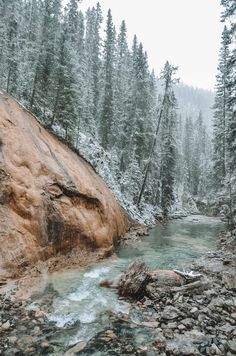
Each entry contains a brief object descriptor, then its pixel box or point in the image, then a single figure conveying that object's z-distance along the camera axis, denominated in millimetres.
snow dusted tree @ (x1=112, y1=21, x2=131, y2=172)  34625
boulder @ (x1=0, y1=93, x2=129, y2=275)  10477
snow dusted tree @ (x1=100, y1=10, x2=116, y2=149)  34969
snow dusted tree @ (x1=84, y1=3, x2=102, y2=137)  38756
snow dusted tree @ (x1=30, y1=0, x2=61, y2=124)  25672
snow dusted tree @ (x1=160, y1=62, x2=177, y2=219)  34625
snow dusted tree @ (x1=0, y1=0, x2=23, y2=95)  23938
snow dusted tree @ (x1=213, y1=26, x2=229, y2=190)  30016
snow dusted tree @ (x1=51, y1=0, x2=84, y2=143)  24000
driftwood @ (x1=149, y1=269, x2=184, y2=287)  10203
